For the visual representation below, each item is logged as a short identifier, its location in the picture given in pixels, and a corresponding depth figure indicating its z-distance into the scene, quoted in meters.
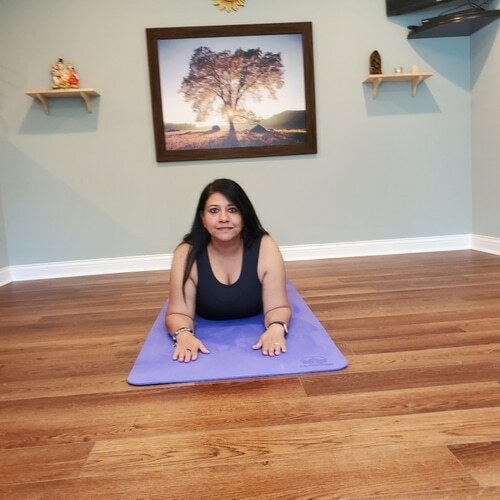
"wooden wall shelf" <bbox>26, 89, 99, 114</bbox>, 3.33
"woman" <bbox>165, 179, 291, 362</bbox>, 1.72
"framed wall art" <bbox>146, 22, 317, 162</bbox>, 3.52
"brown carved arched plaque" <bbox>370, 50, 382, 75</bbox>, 3.57
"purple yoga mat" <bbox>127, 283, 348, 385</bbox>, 1.42
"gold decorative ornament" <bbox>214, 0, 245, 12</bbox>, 3.51
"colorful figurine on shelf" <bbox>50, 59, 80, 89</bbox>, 3.37
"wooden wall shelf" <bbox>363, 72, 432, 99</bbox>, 3.50
